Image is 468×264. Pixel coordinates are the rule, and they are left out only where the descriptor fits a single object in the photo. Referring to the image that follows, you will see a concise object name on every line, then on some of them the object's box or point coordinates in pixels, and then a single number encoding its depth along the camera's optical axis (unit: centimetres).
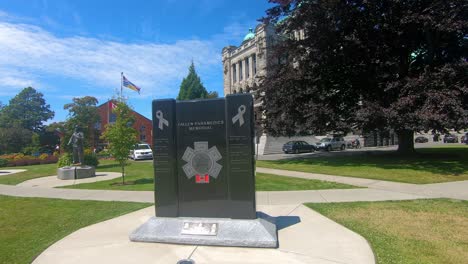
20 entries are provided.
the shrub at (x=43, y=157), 3439
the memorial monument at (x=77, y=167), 1597
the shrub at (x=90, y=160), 2028
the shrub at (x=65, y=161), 1778
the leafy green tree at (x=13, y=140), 5348
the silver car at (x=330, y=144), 4019
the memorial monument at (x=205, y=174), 521
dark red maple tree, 1612
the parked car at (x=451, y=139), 6142
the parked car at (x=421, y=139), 6728
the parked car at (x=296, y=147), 3559
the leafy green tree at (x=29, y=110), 8956
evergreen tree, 6335
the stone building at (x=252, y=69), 4175
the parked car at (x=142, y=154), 3297
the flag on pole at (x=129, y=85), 3828
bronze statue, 1692
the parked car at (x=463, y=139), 5855
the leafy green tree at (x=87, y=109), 5065
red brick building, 7600
